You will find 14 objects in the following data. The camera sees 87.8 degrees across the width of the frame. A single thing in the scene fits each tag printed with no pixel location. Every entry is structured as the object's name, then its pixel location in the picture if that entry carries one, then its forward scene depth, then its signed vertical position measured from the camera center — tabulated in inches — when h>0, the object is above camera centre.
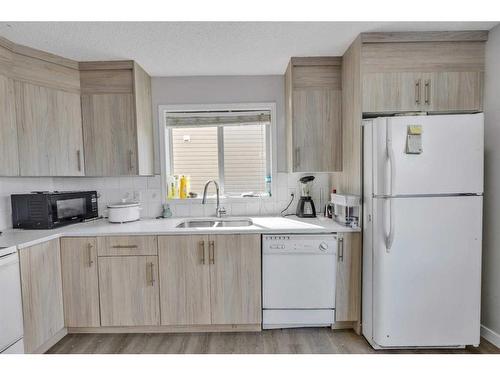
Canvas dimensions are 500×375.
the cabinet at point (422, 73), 77.2 +29.0
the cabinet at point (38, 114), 75.2 +20.0
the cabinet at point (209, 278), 80.9 -32.4
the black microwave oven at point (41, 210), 81.6 -10.4
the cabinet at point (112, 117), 91.1 +20.8
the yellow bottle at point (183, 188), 108.2 -5.6
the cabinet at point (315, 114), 92.3 +20.9
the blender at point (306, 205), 99.5 -12.6
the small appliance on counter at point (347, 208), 79.7 -12.0
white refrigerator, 67.1 -15.4
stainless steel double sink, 101.3 -19.1
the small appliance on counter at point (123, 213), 91.2 -13.1
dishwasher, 80.6 -32.9
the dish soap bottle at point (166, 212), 103.9 -14.9
